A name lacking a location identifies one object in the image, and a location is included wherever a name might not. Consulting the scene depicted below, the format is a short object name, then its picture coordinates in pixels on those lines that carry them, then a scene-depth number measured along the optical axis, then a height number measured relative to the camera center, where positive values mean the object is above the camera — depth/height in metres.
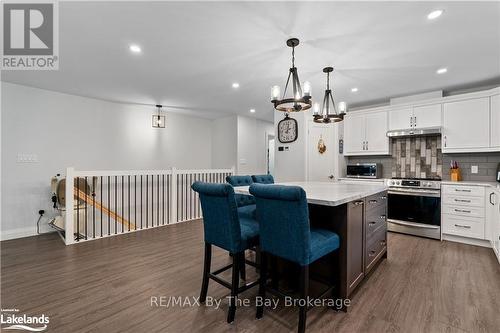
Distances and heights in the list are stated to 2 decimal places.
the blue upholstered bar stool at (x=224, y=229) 1.73 -0.53
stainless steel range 3.64 -0.68
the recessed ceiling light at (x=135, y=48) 2.60 +1.33
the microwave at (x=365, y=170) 4.53 -0.10
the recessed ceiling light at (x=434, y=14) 2.00 +1.34
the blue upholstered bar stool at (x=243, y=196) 2.81 -0.41
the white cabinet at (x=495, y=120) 3.34 +0.66
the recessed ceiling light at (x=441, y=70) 3.18 +1.33
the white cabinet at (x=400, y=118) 4.13 +0.86
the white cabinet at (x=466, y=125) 3.47 +0.63
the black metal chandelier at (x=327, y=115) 2.97 +0.66
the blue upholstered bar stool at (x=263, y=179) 3.13 -0.20
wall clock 4.98 +0.77
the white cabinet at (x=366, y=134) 4.44 +0.63
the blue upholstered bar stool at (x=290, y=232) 1.50 -0.47
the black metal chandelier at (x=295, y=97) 2.32 +0.69
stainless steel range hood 3.84 +0.58
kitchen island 1.83 -0.54
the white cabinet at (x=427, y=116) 3.87 +0.85
